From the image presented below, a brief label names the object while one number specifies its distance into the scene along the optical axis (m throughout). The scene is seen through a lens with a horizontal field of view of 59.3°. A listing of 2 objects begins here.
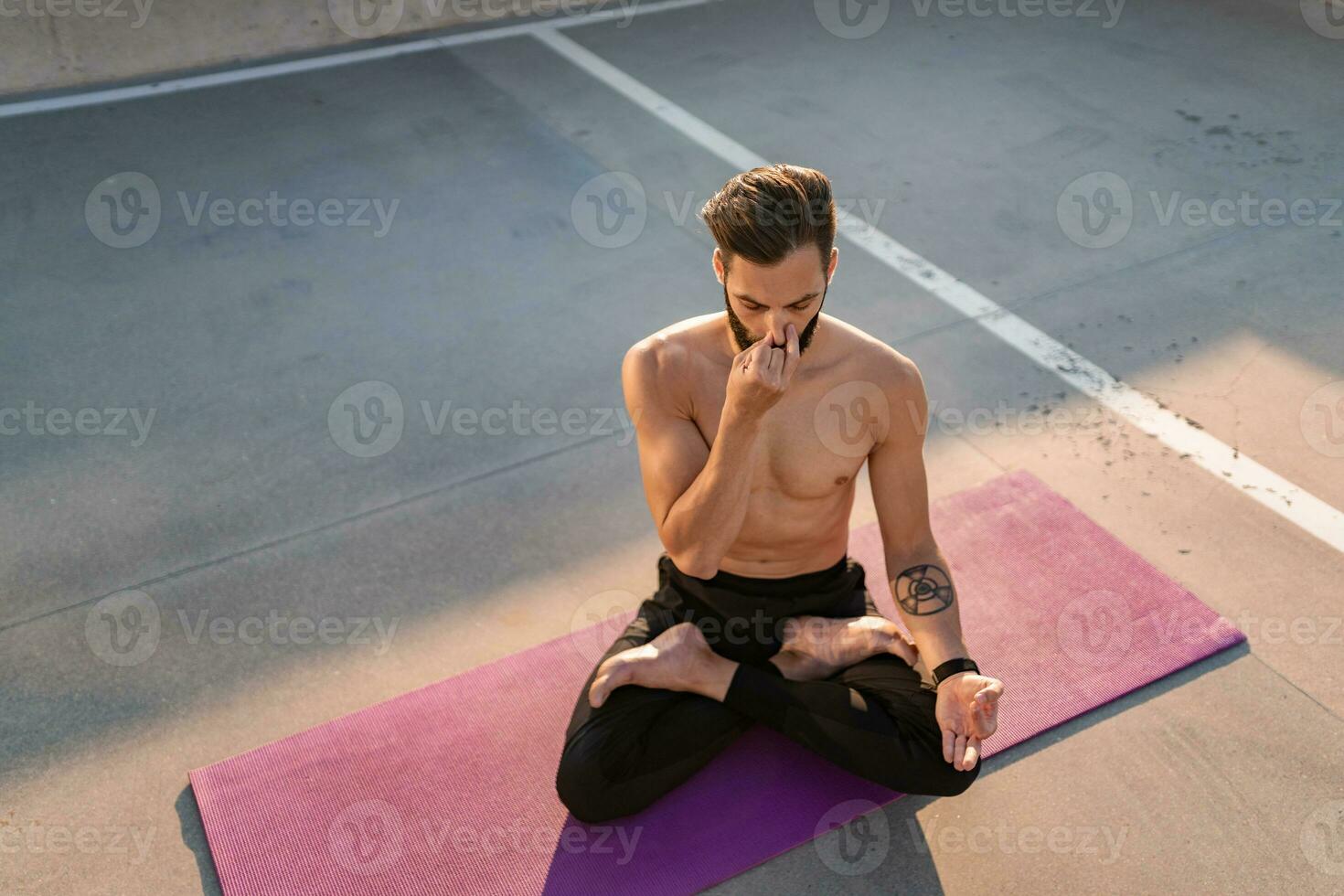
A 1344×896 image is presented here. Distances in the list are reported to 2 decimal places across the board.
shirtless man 2.72
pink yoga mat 2.88
